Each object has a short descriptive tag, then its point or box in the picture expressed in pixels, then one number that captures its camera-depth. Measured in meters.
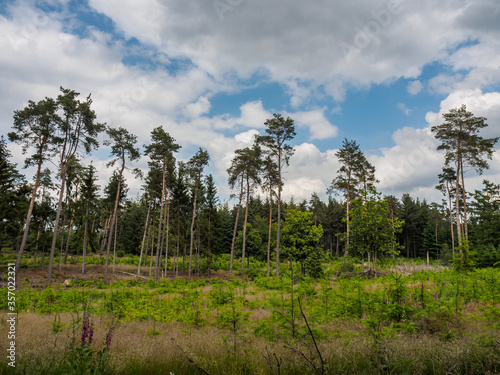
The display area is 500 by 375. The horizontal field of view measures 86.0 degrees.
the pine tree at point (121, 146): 23.78
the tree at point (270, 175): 25.50
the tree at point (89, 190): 31.45
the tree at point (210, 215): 34.94
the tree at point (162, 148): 25.27
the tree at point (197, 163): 29.67
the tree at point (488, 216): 31.53
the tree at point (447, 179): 32.63
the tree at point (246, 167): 26.48
